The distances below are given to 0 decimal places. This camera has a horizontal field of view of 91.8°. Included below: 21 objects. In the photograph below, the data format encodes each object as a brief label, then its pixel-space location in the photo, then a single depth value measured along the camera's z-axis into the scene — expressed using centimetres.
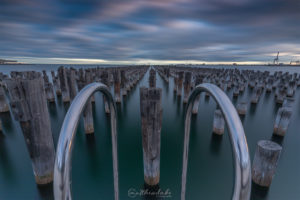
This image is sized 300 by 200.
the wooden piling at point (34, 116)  361
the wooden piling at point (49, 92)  1506
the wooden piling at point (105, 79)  1106
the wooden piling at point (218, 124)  765
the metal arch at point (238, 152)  90
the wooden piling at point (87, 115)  749
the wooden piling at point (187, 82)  1250
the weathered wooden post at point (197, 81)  1166
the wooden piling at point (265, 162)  407
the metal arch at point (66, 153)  93
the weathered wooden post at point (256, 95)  1475
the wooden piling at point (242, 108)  1154
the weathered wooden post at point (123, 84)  1806
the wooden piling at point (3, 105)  1180
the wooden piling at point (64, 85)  1278
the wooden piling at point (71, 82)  894
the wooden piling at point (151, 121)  370
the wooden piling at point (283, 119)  733
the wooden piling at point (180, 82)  1701
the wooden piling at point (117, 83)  1338
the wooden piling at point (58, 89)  1783
